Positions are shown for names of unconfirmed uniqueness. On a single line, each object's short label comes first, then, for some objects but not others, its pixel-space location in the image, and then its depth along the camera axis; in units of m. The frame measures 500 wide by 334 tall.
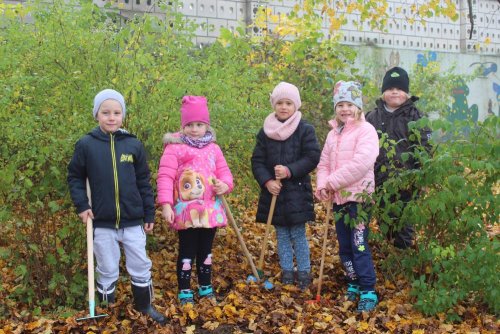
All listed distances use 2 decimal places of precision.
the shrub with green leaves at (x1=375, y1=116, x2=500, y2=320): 4.29
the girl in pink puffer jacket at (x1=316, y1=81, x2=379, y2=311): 4.83
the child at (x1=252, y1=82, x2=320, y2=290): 5.13
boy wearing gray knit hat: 4.33
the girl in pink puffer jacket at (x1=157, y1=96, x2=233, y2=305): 4.72
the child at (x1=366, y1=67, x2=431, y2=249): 5.48
